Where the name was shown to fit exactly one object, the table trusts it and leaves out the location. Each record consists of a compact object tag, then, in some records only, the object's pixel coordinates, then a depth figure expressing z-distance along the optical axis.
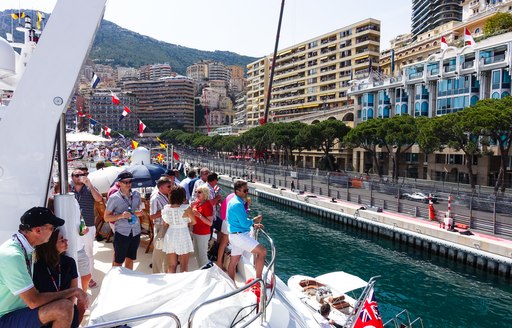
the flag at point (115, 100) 17.71
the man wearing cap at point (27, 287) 2.84
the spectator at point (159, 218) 5.80
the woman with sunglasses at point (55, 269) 3.27
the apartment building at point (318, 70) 73.75
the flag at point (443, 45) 43.75
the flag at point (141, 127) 19.67
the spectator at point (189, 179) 8.53
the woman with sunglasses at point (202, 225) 6.43
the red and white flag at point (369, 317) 6.91
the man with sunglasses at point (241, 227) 5.18
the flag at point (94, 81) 16.23
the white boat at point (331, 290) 9.67
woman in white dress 5.48
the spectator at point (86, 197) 5.98
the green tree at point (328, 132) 53.47
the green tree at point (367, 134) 44.01
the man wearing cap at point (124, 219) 5.60
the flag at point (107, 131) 24.94
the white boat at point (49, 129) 3.50
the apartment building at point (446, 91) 39.22
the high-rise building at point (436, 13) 105.24
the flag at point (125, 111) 18.40
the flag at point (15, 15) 8.77
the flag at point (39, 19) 9.00
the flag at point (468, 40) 40.49
